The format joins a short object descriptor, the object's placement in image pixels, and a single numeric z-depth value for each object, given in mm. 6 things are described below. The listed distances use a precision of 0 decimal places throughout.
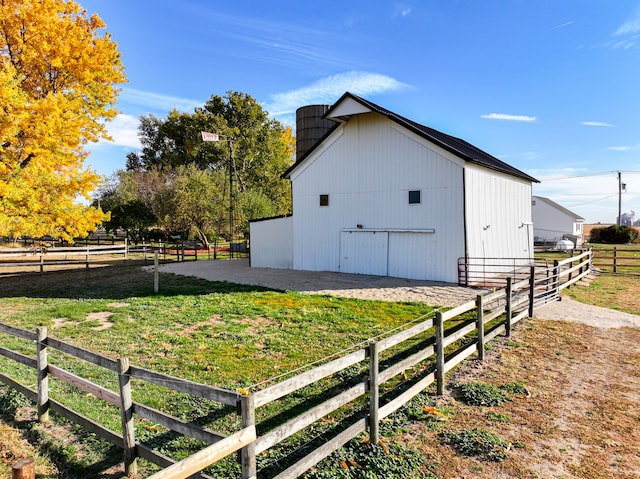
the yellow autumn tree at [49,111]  10984
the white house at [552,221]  41781
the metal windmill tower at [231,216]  33412
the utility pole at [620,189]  44016
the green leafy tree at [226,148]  44969
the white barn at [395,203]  14453
